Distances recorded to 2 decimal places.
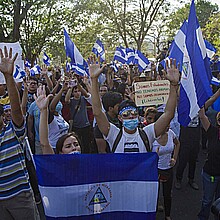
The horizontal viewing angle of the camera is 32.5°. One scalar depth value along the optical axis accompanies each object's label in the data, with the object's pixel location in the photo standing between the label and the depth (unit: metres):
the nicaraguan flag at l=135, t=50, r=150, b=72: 11.63
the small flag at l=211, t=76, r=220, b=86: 6.17
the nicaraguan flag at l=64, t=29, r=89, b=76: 8.05
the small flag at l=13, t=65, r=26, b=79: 6.49
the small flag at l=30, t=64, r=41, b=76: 10.32
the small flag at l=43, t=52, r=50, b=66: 12.63
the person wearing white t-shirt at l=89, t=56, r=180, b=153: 3.51
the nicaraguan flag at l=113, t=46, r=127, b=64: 13.35
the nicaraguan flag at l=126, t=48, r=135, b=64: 13.31
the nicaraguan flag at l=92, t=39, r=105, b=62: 10.95
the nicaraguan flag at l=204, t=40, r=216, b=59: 8.75
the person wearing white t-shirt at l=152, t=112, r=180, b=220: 4.32
